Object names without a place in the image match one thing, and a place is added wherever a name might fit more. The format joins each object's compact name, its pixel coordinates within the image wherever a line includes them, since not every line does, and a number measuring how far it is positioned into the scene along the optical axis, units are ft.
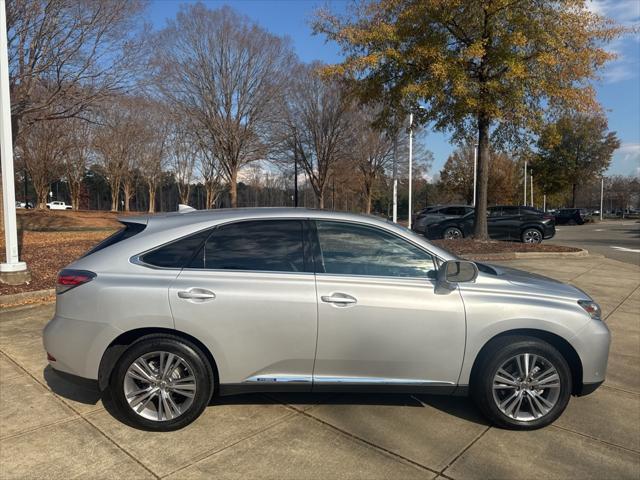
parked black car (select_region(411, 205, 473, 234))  64.95
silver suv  10.55
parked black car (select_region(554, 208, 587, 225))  124.06
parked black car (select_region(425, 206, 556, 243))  54.54
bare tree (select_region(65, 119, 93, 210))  96.93
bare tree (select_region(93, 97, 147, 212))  90.37
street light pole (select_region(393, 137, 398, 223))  54.53
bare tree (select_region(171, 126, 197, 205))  112.57
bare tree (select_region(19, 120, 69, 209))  93.76
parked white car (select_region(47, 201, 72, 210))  178.61
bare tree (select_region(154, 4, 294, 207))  69.00
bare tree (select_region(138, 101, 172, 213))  85.79
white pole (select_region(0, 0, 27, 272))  24.14
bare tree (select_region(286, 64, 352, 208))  82.38
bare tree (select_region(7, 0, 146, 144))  36.50
